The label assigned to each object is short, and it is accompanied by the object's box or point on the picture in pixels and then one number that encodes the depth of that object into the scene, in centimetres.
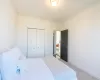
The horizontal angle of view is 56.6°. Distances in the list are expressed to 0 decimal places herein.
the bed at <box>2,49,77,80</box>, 159
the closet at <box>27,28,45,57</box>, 505
